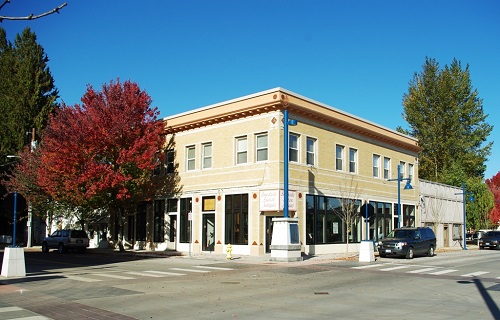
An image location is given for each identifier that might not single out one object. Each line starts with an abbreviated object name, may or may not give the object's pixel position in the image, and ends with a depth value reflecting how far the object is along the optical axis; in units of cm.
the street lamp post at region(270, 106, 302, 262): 2444
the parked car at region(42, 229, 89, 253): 3438
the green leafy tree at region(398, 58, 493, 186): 5919
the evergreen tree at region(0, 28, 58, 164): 4438
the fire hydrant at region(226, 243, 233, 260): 2627
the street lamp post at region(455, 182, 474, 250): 4198
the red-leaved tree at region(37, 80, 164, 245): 3012
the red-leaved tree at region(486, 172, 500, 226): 6713
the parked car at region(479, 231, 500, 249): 4272
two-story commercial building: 2864
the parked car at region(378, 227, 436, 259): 2647
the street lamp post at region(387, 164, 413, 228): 3373
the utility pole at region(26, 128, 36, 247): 3844
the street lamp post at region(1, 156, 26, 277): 1722
